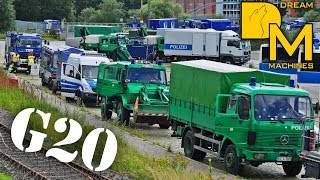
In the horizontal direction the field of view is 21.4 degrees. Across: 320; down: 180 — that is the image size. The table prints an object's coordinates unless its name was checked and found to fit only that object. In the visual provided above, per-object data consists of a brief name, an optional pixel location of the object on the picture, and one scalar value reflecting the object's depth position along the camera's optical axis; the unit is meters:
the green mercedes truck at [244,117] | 20.98
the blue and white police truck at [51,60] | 45.06
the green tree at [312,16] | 87.81
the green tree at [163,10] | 123.31
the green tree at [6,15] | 92.06
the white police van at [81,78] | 38.47
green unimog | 30.23
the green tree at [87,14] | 134.65
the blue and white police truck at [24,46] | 58.50
